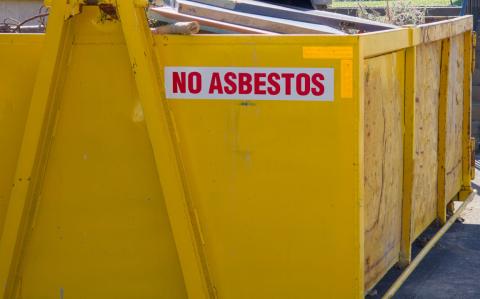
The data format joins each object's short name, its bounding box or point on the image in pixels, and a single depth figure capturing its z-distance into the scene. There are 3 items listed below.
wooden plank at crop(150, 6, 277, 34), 4.64
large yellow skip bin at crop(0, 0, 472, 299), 4.16
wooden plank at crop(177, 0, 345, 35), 4.73
